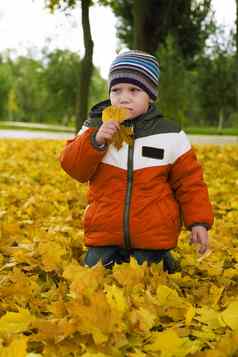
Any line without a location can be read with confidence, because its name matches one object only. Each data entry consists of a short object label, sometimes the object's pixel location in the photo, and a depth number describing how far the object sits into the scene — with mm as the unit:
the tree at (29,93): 78500
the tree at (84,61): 16125
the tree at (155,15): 13641
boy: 3143
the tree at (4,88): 76000
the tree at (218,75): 49000
